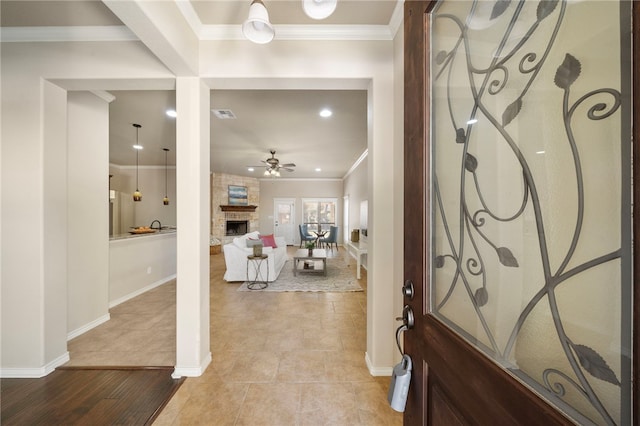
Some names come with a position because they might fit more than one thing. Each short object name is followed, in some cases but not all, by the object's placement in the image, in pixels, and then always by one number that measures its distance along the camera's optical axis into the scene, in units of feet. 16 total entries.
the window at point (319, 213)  32.53
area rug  13.87
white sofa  15.01
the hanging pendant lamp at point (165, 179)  23.58
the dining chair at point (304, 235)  29.09
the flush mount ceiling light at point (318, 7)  3.96
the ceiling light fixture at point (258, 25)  4.23
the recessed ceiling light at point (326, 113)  11.39
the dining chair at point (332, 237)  27.14
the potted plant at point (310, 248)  16.93
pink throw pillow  18.71
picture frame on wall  28.55
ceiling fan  17.02
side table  14.61
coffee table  16.21
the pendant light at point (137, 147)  13.57
